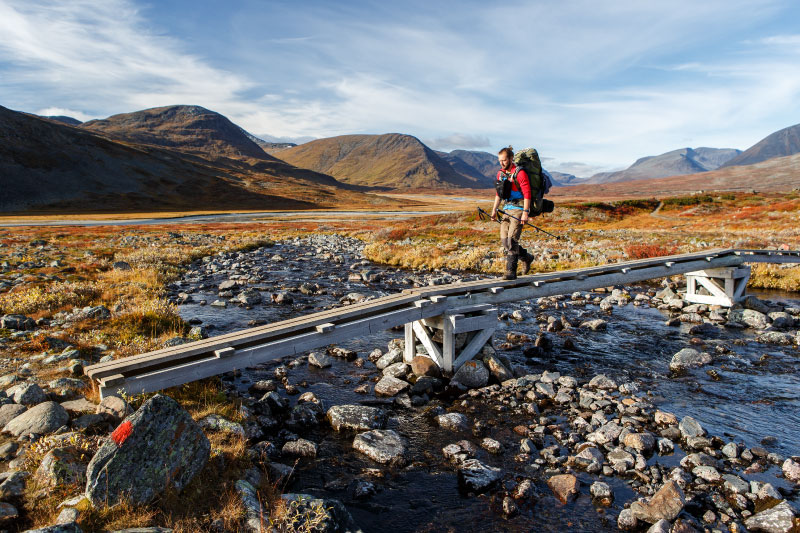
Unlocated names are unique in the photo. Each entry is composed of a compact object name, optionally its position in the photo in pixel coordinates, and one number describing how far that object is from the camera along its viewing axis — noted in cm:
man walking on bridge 957
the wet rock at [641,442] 698
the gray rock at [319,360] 1082
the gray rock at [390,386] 935
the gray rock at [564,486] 601
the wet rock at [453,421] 797
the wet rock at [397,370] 1011
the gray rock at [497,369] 994
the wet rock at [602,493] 592
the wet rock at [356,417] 786
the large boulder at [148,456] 439
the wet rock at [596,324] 1395
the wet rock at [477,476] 627
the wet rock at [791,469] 632
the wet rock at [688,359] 1065
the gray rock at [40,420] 562
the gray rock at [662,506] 546
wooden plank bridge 661
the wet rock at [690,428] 738
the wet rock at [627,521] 543
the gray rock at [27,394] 641
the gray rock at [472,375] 973
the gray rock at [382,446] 692
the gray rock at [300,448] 693
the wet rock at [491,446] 712
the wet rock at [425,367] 1009
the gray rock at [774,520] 525
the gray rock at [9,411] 596
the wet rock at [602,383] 937
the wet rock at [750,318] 1392
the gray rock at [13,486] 438
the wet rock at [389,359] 1092
